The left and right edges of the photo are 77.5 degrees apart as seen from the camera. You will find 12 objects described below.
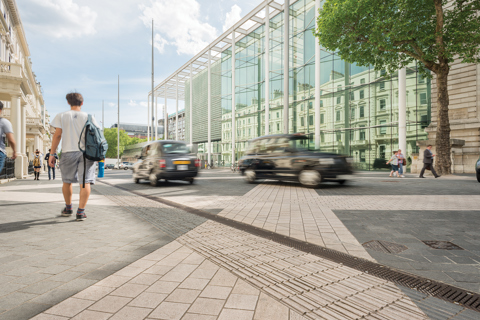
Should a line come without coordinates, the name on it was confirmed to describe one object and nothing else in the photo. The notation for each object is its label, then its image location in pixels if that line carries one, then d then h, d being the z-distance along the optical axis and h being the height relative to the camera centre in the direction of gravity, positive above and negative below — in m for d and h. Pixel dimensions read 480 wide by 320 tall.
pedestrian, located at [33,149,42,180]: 16.47 -0.24
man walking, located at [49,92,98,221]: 4.89 +0.16
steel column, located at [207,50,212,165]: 39.94 +6.28
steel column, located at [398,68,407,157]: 19.98 +3.05
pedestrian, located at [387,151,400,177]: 16.26 -0.36
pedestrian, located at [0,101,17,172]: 4.38 +0.36
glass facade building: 22.88 +5.66
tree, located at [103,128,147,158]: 80.12 +5.16
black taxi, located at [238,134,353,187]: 10.09 -0.17
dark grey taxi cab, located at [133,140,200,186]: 11.28 -0.13
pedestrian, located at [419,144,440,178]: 14.79 -0.19
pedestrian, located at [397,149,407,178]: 16.44 -0.31
